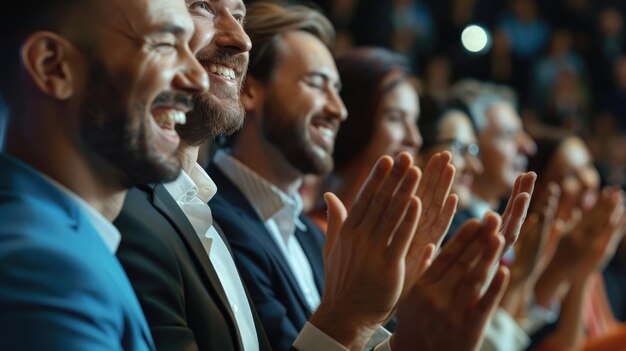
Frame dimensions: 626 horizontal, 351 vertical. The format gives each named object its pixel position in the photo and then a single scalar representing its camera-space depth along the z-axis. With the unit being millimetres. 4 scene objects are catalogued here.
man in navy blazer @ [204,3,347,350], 2559
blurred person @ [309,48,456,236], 3044
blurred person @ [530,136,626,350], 3725
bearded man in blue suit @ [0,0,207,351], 1798
